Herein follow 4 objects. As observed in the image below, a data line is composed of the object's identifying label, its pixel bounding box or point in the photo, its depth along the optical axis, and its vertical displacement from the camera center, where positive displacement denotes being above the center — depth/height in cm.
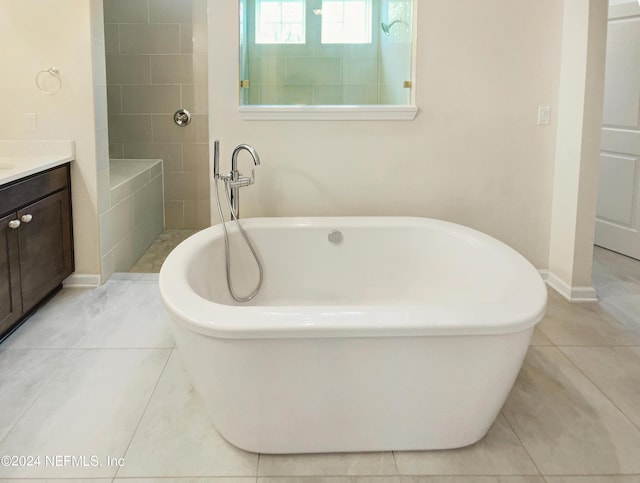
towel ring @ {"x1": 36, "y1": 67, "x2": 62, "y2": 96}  354 +25
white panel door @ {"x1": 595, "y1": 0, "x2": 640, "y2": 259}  443 -4
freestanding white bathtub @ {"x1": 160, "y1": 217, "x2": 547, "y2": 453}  192 -73
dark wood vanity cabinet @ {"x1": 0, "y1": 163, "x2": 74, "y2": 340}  294 -58
